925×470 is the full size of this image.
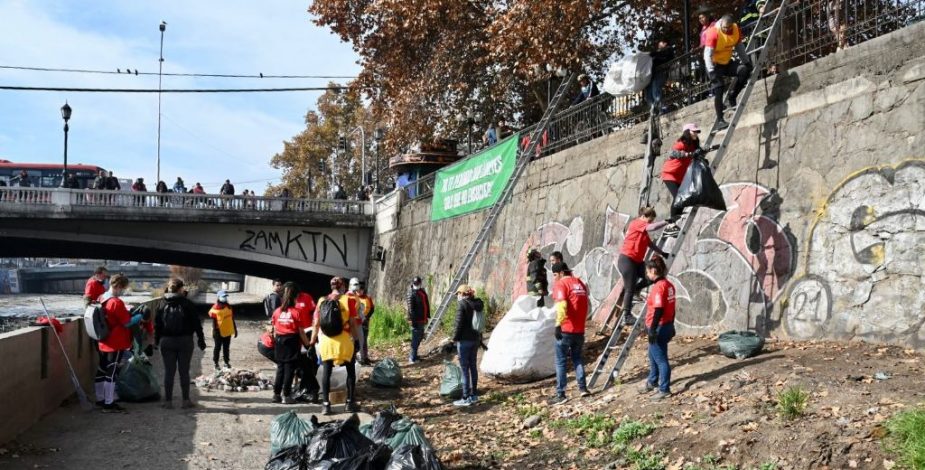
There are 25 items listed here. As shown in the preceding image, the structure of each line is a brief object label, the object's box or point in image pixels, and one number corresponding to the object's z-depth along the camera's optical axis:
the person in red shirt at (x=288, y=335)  11.39
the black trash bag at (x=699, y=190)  9.85
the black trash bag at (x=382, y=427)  7.80
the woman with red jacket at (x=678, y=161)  10.52
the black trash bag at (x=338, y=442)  6.85
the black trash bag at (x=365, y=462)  6.56
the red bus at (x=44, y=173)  44.91
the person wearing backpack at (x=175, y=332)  10.81
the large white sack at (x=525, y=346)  11.53
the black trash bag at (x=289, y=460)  6.93
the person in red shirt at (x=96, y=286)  11.72
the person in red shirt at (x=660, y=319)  8.74
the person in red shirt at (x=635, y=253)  10.65
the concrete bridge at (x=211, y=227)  33.56
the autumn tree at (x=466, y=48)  18.47
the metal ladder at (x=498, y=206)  18.00
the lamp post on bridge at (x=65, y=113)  34.09
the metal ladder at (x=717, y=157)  9.85
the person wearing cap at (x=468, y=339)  11.12
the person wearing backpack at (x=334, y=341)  10.78
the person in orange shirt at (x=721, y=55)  11.01
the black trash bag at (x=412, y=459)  6.52
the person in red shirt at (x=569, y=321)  10.00
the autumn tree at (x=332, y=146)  60.59
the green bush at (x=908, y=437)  5.58
